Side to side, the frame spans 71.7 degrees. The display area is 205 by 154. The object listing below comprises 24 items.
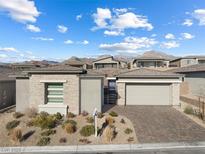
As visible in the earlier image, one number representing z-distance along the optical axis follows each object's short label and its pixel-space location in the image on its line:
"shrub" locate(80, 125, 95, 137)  8.26
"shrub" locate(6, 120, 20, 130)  9.01
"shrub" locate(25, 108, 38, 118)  10.67
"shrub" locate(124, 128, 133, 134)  8.47
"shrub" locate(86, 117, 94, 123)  9.75
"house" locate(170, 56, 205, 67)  35.86
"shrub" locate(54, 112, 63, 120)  10.14
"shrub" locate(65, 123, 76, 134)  8.45
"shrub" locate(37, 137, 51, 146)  7.44
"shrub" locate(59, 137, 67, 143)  7.71
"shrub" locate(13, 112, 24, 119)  10.51
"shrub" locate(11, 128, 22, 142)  7.61
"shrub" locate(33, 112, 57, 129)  8.87
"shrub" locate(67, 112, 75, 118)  10.66
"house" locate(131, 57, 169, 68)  32.41
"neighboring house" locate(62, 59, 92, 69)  39.98
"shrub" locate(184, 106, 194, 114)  11.89
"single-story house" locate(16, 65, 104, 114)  11.18
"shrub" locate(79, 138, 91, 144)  7.63
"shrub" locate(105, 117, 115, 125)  9.58
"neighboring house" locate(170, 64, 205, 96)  18.30
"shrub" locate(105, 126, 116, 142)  7.72
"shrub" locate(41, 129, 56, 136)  8.20
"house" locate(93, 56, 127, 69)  39.81
